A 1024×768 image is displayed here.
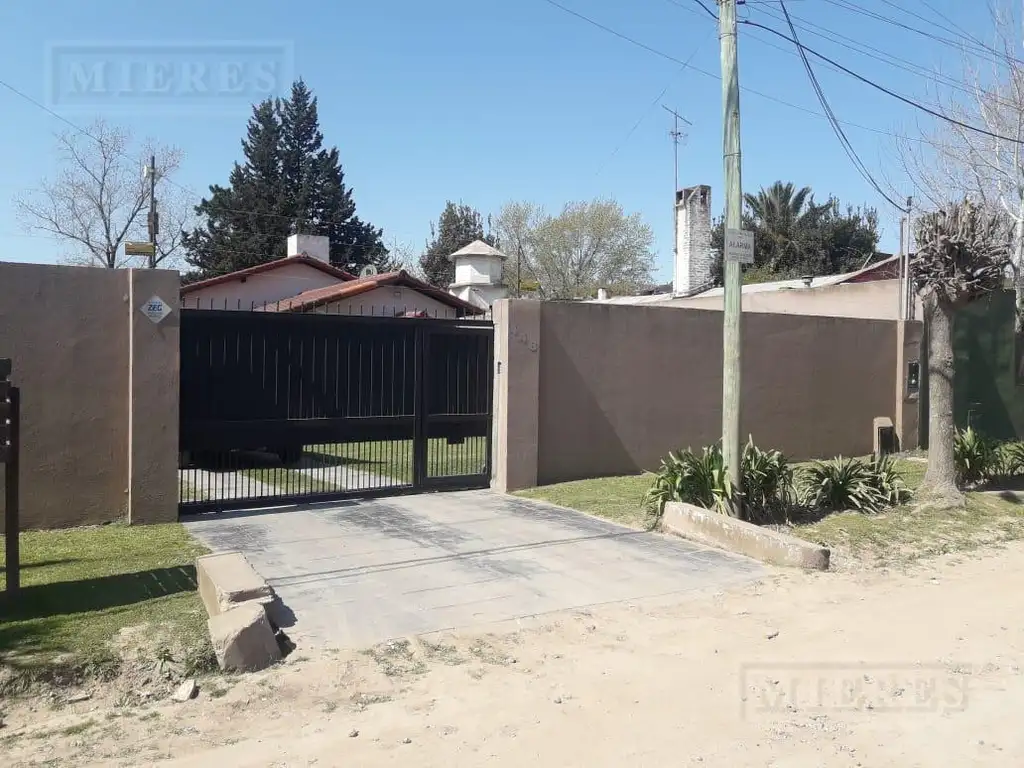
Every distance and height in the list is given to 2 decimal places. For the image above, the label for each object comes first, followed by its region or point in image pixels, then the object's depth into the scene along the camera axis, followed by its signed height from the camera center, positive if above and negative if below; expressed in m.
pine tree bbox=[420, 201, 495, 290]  49.81 +8.67
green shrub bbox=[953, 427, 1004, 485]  11.58 -0.93
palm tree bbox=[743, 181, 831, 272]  41.16 +8.30
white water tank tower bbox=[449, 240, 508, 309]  32.09 +4.32
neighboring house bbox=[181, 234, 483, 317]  22.03 +2.76
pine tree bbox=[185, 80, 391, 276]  41.03 +8.90
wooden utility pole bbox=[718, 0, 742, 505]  8.75 +1.77
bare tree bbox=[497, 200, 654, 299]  46.97 +7.62
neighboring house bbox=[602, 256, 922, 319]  16.14 +1.83
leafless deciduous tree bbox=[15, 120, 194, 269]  37.91 +7.15
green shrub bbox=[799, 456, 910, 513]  9.75 -1.15
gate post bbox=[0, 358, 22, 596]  5.61 -0.56
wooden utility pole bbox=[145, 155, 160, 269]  30.41 +7.22
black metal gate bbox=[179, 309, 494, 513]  9.09 -0.26
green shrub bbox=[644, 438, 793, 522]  9.02 -1.04
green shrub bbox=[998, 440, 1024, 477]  12.07 -0.99
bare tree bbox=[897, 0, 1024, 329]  17.86 +5.17
